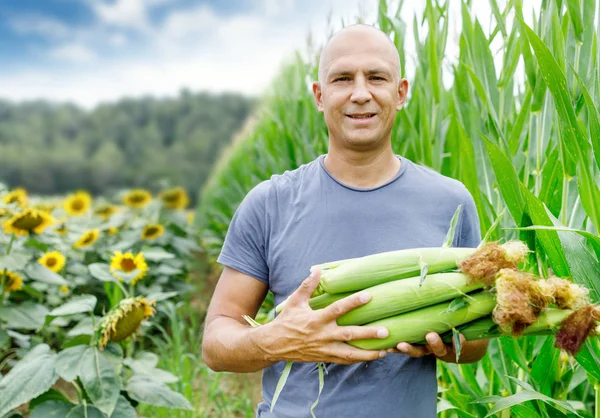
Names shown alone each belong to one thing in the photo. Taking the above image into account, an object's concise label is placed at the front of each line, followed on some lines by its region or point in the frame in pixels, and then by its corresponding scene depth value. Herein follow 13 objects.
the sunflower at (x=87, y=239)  4.52
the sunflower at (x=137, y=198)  6.16
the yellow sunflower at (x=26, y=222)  3.54
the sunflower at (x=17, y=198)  4.00
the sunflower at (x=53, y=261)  3.95
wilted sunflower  2.76
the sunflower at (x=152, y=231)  5.16
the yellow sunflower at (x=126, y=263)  3.43
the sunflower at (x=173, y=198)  6.30
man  1.63
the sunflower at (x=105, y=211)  6.39
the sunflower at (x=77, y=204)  5.92
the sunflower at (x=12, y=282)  3.39
